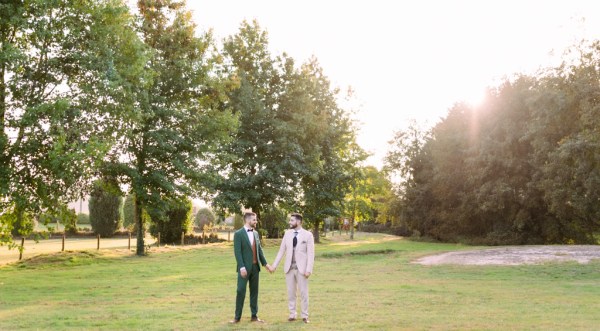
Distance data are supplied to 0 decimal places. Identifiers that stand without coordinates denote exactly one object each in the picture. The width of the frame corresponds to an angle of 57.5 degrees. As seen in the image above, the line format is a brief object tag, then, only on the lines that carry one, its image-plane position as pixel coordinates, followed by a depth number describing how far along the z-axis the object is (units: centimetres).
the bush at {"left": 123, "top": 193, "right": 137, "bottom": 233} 6338
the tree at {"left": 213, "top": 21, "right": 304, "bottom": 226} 4334
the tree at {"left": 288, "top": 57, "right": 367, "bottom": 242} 4588
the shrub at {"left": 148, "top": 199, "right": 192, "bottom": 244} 4488
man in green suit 1111
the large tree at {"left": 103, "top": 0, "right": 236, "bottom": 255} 3166
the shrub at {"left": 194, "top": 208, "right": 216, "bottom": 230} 6931
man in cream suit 1126
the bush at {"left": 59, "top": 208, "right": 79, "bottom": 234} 2437
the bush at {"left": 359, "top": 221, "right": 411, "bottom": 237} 7107
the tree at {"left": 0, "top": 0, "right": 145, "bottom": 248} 2112
